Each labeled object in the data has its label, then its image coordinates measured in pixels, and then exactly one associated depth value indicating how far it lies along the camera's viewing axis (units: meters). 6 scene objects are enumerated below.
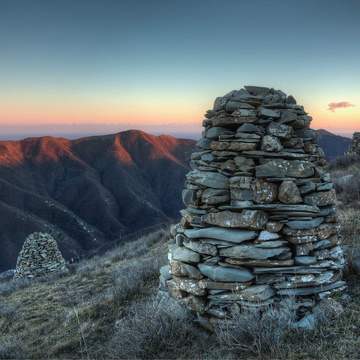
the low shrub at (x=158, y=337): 3.03
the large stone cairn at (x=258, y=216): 3.53
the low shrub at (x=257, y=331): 2.70
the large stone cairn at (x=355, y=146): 16.66
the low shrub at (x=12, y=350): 3.74
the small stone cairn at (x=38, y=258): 12.82
